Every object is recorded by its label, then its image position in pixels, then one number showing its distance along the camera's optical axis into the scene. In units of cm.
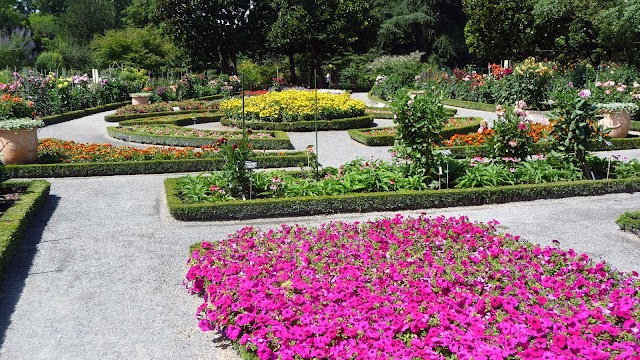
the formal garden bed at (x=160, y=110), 2087
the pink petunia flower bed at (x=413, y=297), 413
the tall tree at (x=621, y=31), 2652
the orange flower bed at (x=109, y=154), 1185
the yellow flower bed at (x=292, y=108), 1797
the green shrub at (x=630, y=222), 734
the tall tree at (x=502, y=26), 3506
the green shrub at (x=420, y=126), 895
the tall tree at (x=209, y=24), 3944
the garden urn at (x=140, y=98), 2483
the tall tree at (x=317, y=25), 3856
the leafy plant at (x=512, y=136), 988
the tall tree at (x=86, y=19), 5416
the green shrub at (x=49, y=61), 3653
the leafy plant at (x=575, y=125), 929
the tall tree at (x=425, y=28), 4206
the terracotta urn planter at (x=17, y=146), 1146
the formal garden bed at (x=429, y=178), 855
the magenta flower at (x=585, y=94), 917
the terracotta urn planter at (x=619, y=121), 1466
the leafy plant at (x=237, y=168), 857
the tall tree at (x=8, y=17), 5131
